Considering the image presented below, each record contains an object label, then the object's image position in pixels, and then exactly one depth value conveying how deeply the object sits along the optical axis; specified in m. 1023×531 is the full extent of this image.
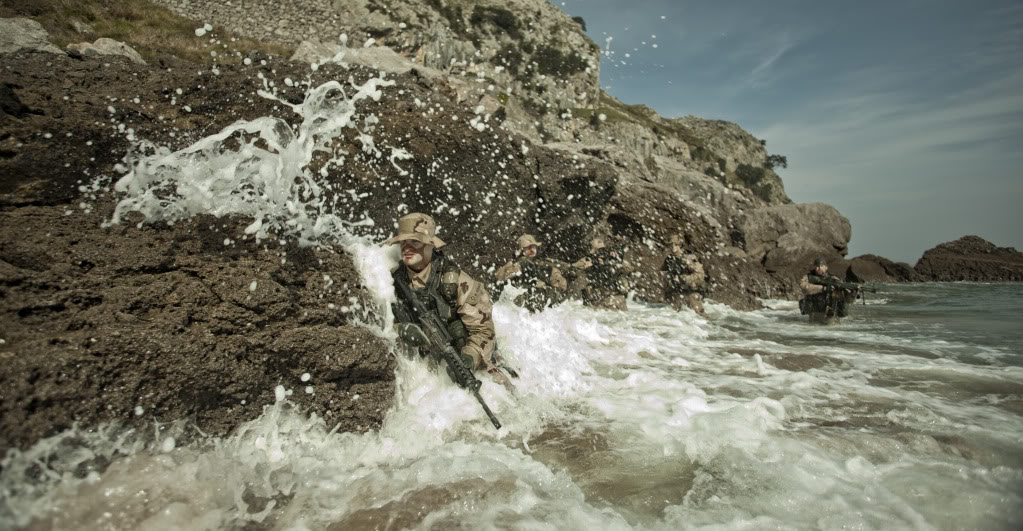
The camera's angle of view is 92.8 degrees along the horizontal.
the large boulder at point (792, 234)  19.44
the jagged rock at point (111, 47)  10.08
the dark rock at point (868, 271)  24.03
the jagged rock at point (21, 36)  8.68
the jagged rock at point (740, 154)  75.44
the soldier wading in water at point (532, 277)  8.09
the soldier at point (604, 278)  10.96
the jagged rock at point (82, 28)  13.34
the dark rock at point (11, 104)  2.98
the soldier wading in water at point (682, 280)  11.32
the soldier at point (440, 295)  3.85
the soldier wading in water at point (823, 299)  10.12
